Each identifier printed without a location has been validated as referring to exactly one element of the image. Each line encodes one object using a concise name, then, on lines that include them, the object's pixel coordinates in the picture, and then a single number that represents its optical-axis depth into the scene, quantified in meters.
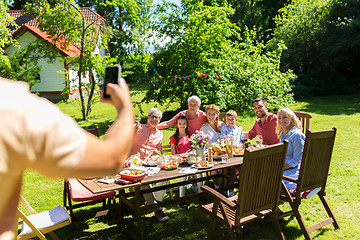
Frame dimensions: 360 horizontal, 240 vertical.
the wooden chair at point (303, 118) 5.79
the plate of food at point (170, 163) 4.19
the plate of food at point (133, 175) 3.71
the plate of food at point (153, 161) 4.31
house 20.98
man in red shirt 5.71
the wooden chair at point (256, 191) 3.22
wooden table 3.64
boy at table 5.62
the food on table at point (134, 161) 4.28
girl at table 5.52
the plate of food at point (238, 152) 4.83
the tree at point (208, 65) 10.23
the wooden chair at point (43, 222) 3.26
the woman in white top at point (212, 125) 5.79
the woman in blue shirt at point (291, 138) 4.35
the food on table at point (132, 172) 3.80
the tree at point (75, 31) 11.37
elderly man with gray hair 5.34
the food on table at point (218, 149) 4.54
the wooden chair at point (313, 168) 3.77
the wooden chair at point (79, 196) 4.24
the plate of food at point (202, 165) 4.20
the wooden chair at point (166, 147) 5.81
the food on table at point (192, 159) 4.38
